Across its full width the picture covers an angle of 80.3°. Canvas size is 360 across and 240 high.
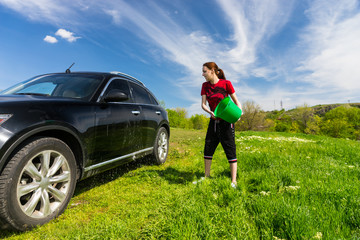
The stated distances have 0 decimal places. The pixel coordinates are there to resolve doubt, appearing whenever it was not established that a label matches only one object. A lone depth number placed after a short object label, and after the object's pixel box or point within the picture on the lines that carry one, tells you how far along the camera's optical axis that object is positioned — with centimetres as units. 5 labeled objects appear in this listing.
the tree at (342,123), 5691
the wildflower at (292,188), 279
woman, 341
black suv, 198
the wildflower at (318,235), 173
